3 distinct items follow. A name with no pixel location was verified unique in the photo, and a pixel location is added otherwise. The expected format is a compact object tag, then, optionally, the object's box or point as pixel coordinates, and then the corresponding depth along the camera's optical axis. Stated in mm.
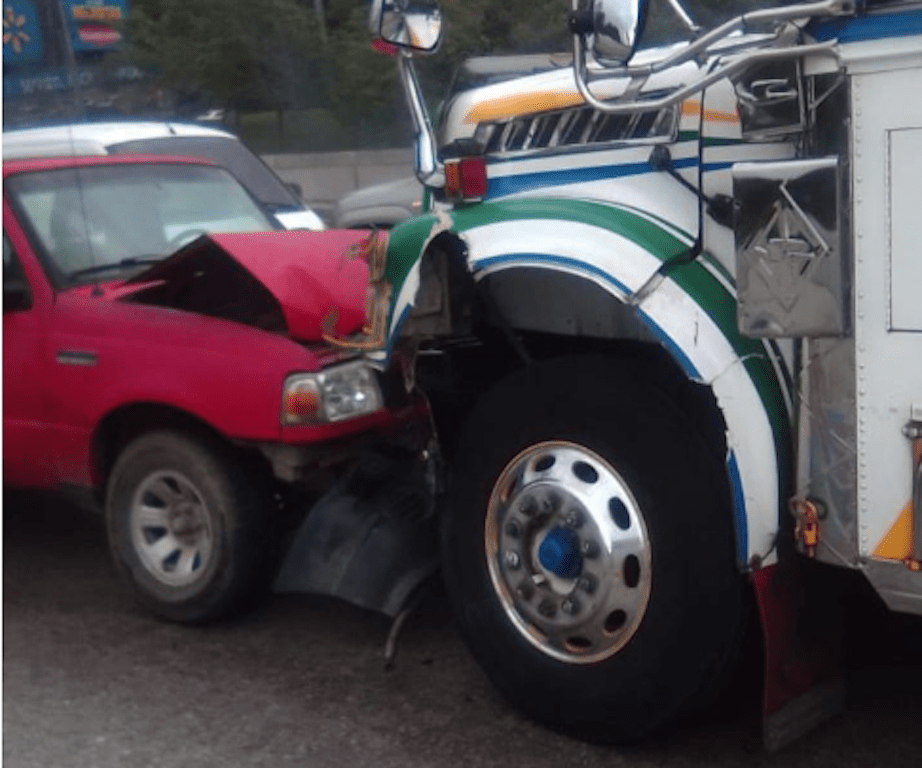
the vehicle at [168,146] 7668
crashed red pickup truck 5539
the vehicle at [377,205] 13008
